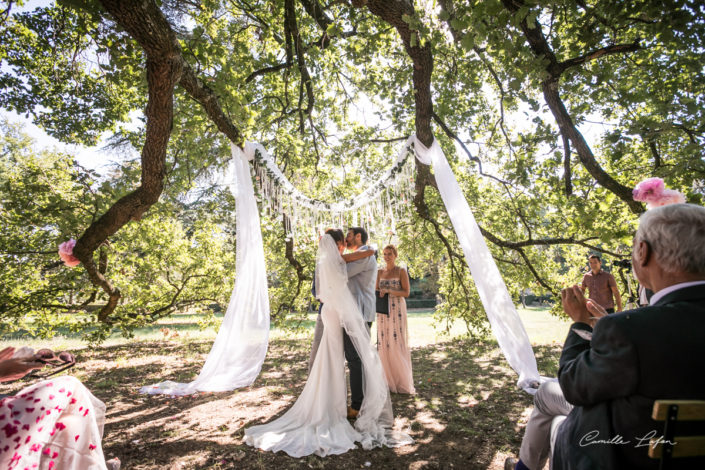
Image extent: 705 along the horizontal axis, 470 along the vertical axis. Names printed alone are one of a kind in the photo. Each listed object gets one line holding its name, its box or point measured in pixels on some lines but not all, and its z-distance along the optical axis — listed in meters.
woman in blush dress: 4.68
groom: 4.06
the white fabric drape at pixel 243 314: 4.20
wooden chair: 1.02
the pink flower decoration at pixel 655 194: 2.92
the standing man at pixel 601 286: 5.78
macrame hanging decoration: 4.50
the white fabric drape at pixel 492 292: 3.57
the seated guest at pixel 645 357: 1.10
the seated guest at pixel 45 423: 1.58
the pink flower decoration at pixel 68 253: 4.11
